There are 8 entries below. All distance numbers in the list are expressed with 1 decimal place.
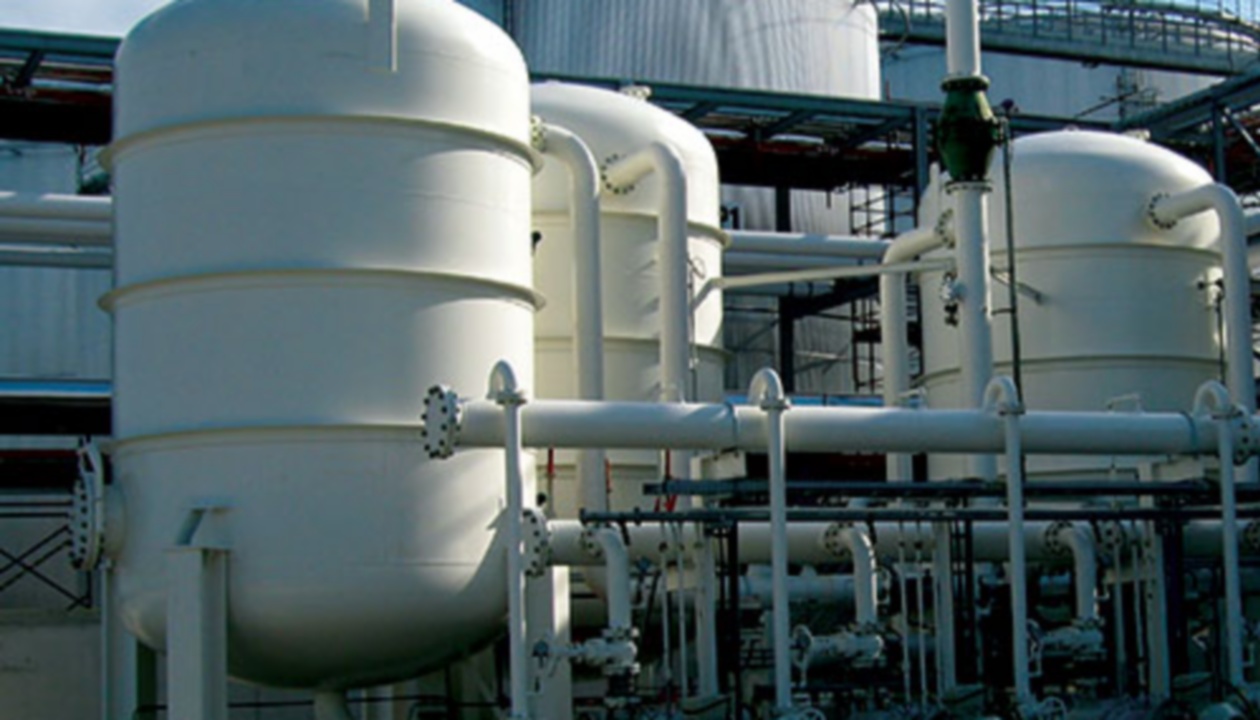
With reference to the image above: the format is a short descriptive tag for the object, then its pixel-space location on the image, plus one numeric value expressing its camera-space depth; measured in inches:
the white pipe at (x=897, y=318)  740.6
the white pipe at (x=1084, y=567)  601.6
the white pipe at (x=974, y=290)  624.4
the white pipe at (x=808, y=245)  848.9
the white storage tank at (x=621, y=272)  677.9
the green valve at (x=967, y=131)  612.4
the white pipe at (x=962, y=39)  622.2
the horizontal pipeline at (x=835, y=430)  529.0
